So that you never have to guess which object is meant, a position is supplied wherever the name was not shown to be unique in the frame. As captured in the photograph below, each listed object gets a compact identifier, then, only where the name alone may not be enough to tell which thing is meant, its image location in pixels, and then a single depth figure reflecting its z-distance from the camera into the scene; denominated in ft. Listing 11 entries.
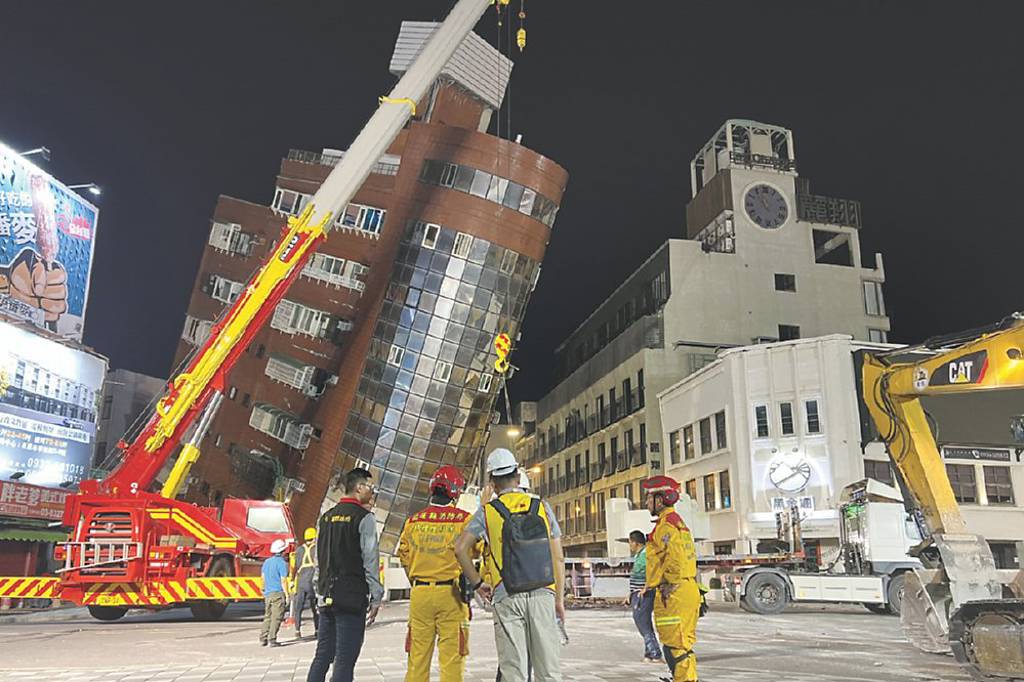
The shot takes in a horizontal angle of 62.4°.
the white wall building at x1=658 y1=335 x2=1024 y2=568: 123.65
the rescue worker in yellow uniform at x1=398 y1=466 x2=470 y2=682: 22.07
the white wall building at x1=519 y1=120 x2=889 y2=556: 171.94
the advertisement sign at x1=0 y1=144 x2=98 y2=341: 115.96
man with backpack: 19.54
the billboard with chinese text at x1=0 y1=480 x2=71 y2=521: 107.76
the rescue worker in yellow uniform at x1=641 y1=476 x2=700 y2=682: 26.66
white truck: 77.30
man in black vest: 23.32
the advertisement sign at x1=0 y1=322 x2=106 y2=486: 111.14
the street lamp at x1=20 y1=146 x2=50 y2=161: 130.34
